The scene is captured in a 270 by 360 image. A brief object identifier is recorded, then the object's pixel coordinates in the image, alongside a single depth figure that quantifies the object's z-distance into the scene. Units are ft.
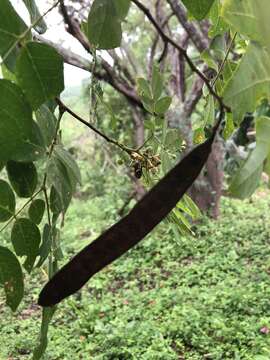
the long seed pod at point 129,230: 0.97
